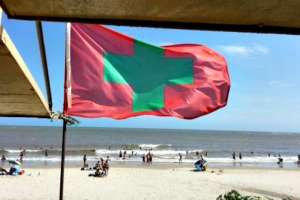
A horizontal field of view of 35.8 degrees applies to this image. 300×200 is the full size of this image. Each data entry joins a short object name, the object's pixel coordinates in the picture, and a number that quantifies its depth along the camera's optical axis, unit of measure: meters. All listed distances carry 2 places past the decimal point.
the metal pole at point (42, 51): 2.25
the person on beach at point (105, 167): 31.40
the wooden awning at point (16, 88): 1.95
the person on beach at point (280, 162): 50.31
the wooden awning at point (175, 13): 1.60
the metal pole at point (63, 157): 4.88
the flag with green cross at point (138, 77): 5.34
